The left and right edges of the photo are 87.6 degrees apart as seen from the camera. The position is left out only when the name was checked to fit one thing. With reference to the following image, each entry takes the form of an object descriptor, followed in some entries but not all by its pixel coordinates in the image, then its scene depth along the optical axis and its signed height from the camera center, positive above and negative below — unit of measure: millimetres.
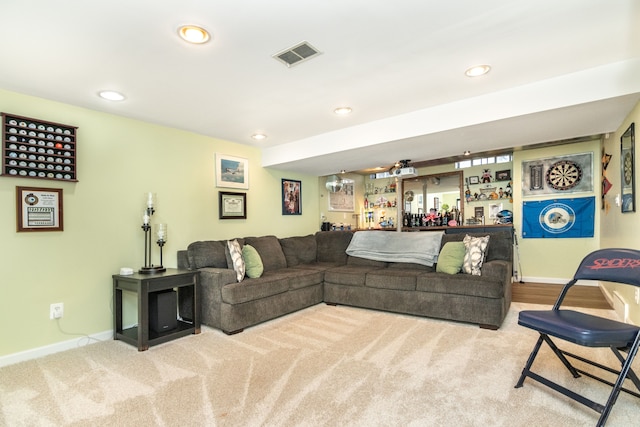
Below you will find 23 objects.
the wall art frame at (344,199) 6155 +378
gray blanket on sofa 4008 -364
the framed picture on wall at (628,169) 2791 +416
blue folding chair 1647 -582
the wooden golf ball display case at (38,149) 2596 +593
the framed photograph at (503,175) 5887 +744
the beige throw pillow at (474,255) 3453 -393
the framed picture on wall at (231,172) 4176 +621
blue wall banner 5043 -21
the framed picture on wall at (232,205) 4188 +188
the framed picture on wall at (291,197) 5102 +344
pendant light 5828 +620
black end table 2773 -739
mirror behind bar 6469 +488
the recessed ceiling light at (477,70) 2373 +1066
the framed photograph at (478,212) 6158 +99
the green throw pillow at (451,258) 3580 -441
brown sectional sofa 3178 -718
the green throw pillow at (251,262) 3564 -465
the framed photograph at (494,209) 5965 +145
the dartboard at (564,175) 5129 +651
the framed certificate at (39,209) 2648 +100
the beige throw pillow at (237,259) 3373 -414
